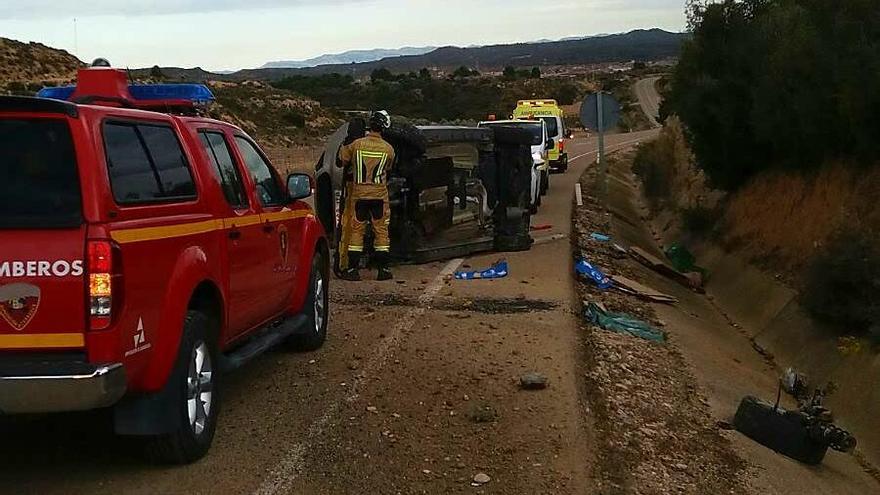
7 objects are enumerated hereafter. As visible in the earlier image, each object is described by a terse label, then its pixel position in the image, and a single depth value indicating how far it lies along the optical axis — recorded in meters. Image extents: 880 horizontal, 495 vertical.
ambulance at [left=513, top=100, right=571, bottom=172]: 30.20
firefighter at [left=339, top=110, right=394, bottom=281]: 11.66
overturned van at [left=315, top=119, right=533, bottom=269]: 13.09
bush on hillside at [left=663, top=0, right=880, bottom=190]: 14.83
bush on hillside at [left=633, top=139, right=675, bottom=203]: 29.28
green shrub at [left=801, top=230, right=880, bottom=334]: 11.81
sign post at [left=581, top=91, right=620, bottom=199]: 22.16
